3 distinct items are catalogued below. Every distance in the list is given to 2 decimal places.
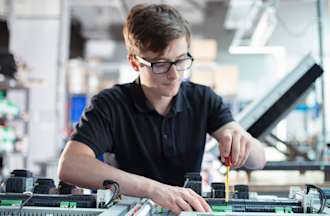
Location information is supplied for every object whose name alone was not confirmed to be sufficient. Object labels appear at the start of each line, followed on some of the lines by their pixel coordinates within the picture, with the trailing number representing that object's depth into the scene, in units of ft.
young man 4.13
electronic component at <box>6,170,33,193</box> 3.21
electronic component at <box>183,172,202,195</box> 3.29
